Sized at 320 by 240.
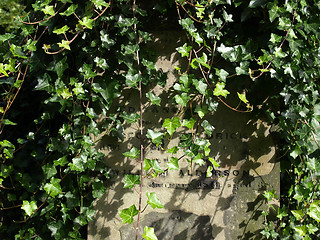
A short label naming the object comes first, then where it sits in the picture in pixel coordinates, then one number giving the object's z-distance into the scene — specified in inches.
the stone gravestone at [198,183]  72.9
